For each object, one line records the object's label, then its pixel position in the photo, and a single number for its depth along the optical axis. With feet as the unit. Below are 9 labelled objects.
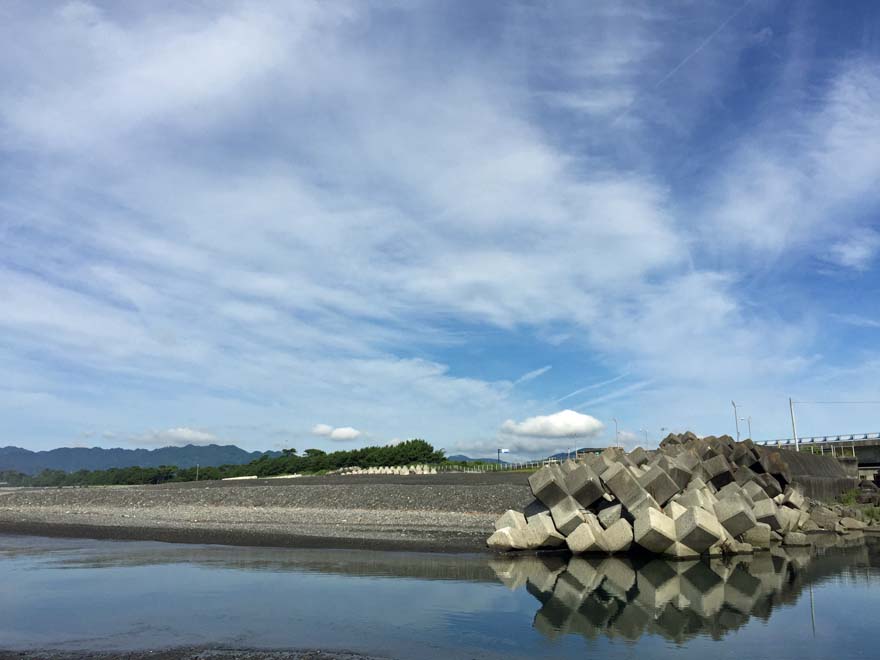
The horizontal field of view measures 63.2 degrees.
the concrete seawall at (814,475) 107.86
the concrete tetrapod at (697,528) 61.00
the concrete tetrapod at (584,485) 67.15
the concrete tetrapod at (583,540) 64.49
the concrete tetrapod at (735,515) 65.72
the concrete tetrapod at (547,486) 67.92
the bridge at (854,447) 232.12
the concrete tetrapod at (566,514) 66.13
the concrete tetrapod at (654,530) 60.90
